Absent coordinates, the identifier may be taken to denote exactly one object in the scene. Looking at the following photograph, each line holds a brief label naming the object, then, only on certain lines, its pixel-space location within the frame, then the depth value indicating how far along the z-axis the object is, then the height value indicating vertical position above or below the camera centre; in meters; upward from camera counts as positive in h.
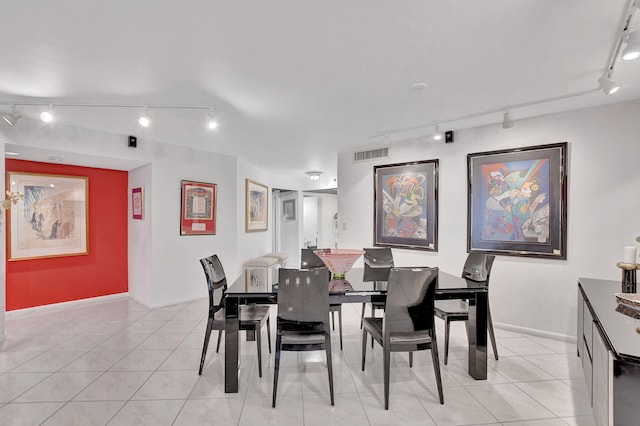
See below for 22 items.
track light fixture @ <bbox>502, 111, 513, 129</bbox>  2.93 +0.88
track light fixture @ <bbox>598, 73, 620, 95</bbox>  2.17 +0.92
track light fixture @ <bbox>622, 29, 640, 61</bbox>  1.60 +0.89
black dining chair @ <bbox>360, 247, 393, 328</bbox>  3.45 -0.56
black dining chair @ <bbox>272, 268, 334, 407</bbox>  2.12 -0.72
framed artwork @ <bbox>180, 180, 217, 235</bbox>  4.62 +0.05
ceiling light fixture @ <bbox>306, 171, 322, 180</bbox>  6.81 +0.84
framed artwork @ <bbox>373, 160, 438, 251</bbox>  4.08 +0.09
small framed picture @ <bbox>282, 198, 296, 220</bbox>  8.09 +0.06
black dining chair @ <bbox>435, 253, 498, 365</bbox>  2.66 -0.90
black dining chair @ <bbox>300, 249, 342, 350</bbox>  3.30 -0.55
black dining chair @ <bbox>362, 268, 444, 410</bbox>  2.14 -0.73
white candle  2.31 -0.33
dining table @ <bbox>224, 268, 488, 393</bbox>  2.27 -0.68
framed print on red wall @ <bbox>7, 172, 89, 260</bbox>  3.95 -0.08
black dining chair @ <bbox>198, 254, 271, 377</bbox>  2.49 -0.90
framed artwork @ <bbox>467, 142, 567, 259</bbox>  3.22 +0.11
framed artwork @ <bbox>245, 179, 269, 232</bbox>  5.83 +0.10
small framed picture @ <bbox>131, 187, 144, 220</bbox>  4.51 +0.13
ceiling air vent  4.52 +0.89
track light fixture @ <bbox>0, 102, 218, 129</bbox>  2.84 +1.01
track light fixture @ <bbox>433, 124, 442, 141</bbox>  3.56 +0.94
